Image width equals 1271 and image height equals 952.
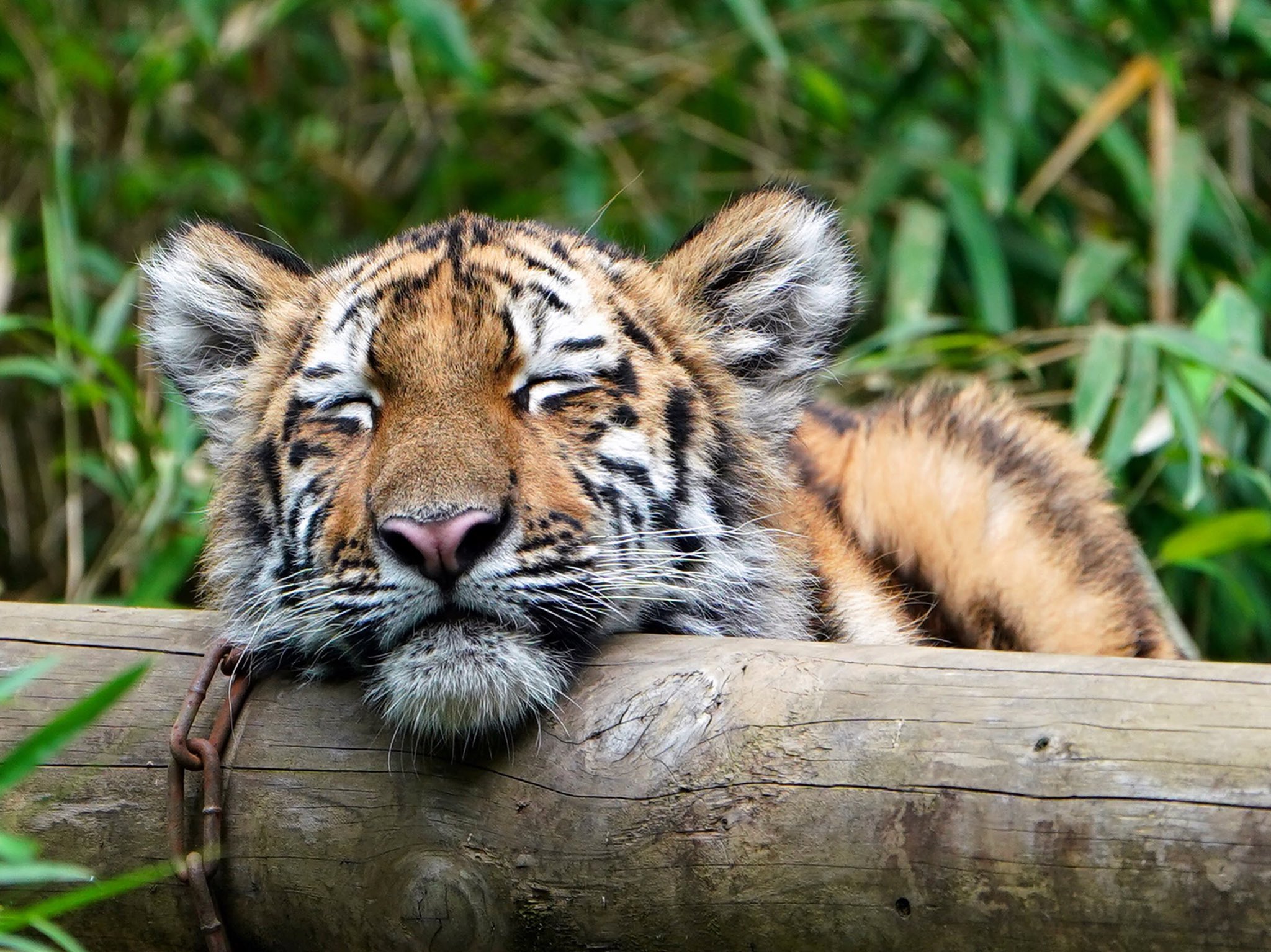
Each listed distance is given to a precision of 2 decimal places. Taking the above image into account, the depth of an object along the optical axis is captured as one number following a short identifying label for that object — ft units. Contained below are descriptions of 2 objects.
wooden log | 17.59
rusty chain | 17.89
